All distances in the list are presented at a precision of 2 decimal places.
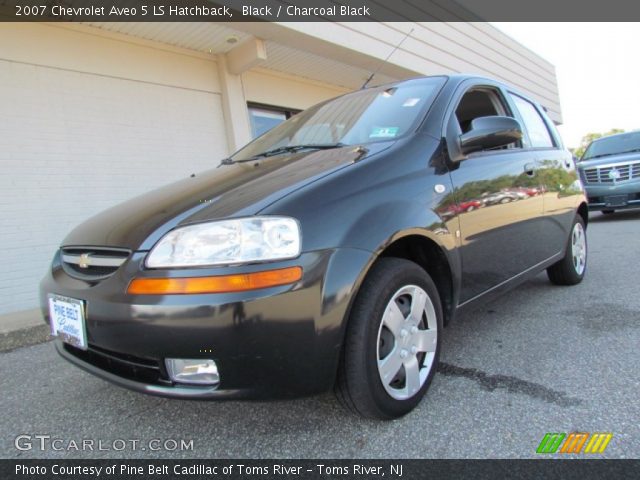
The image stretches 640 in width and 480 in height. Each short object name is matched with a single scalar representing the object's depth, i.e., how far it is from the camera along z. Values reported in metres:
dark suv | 7.77
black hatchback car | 1.54
